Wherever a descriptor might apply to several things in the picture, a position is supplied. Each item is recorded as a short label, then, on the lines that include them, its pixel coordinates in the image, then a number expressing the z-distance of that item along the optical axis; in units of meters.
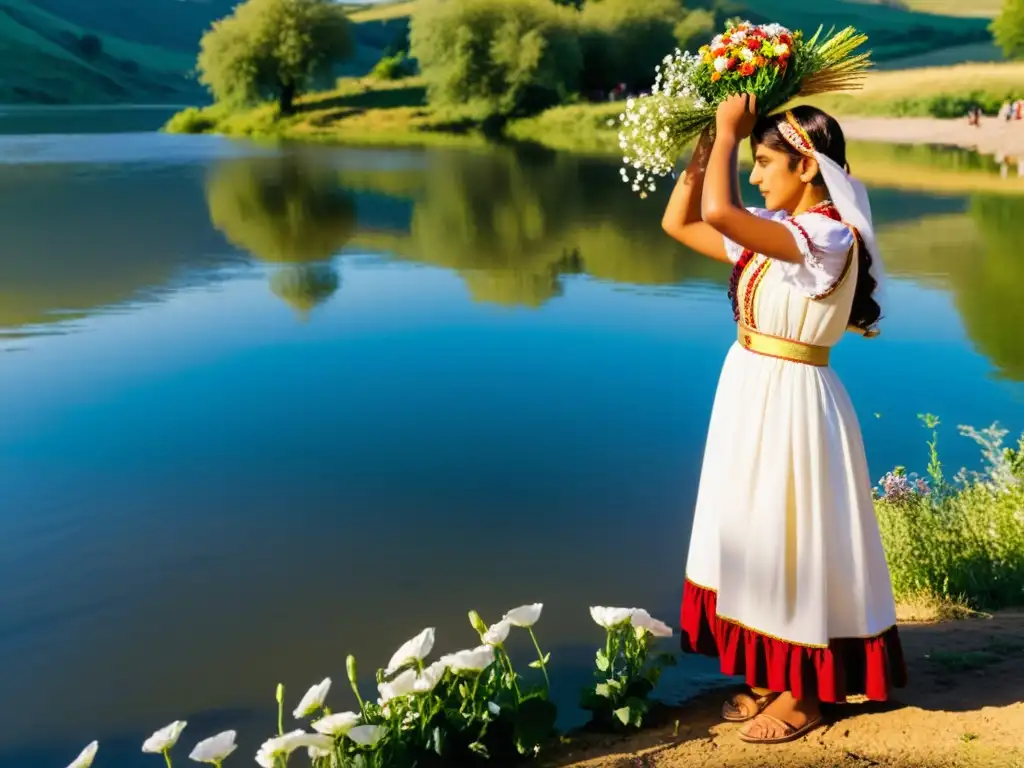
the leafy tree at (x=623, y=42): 60.06
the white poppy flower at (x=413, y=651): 3.56
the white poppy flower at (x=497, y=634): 3.67
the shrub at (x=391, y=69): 68.19
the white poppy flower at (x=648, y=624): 3.92
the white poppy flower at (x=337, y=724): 3.30
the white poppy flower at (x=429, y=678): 3.52
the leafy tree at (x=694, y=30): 63.88
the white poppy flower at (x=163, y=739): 3.21
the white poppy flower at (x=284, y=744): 3.18
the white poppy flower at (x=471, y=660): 3.53
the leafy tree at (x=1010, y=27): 57.41
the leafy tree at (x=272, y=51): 59.91
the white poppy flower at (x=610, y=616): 3.86
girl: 3.46
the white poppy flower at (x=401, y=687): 3.50
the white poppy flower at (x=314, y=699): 3.38
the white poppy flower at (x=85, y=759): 3.13
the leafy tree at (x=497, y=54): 54.50
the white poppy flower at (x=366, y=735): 3.33
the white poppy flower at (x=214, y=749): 3.14
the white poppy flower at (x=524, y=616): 3.73
